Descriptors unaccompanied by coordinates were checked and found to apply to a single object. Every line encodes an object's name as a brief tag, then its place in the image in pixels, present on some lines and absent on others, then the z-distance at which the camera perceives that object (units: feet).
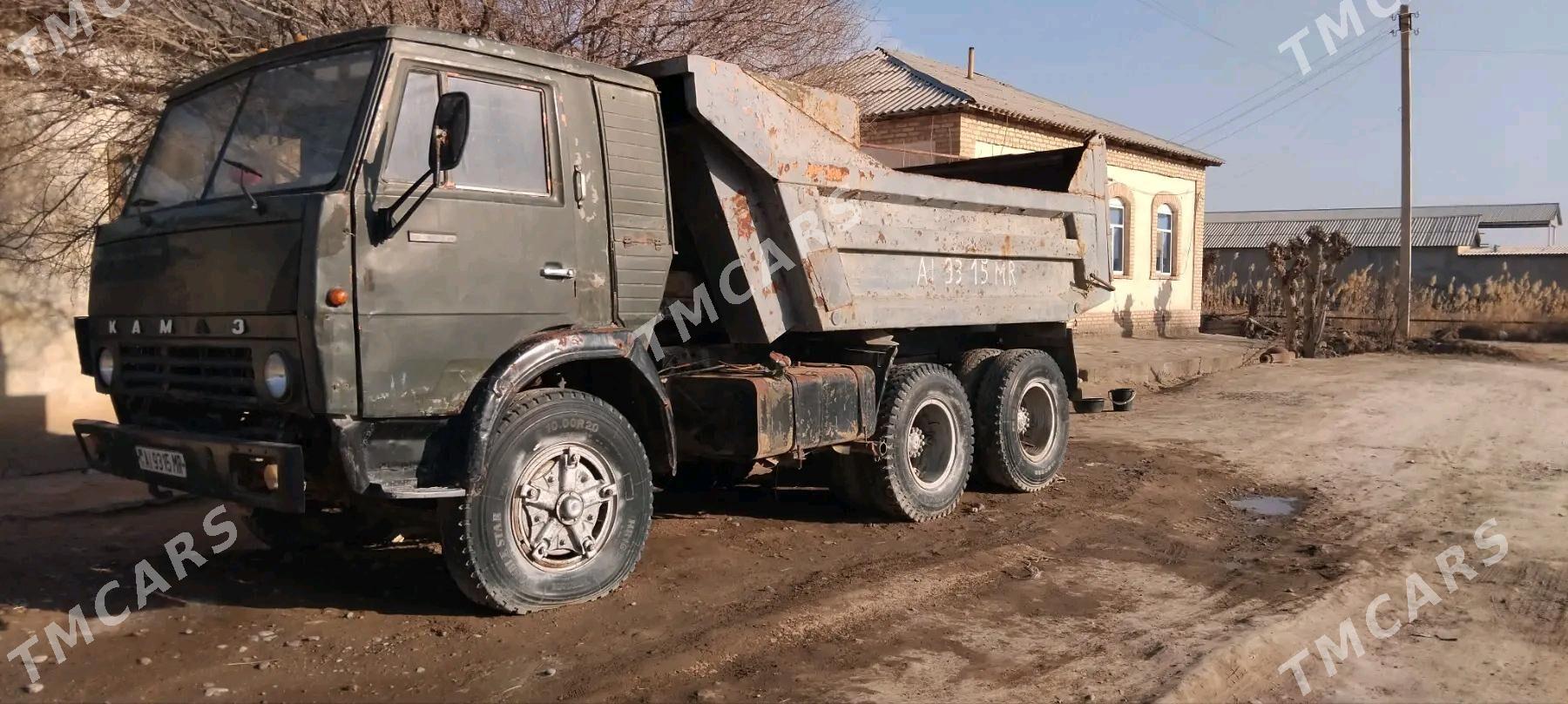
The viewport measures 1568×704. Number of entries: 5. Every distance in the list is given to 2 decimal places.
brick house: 59.57
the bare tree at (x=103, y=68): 24.07
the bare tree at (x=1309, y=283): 67.51
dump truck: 13.65
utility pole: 78.69
